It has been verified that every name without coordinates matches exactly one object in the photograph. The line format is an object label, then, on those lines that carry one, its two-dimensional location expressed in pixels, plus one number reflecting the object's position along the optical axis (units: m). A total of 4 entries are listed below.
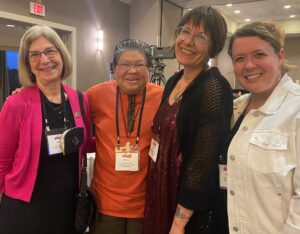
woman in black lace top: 1.15
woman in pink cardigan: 1.41
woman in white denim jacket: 1.01
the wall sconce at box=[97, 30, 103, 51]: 4.94
